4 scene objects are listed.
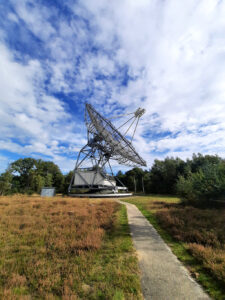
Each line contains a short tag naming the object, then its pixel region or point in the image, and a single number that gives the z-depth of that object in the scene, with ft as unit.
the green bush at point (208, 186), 38.75
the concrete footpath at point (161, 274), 9.11
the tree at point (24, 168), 161.36
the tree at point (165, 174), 151.02
